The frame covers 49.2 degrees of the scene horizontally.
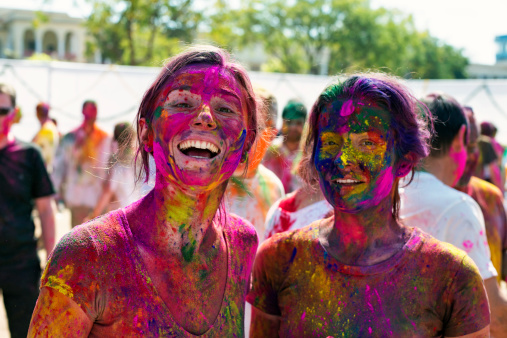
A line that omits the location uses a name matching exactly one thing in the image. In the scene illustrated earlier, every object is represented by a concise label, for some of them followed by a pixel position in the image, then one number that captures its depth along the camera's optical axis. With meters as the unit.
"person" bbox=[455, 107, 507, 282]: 3.38
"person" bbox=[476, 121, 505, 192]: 5.68
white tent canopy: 9.10
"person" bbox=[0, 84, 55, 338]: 3.47
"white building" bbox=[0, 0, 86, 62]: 54.81
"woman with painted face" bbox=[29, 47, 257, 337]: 1.44
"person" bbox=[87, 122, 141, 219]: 4.66
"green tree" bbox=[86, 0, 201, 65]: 22.17
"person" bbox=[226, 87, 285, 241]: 2.96
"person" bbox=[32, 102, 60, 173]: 7.53
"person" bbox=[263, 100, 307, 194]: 4.20
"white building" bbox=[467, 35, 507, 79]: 57.78
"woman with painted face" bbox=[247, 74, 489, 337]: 1.68
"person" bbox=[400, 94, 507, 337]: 2.35
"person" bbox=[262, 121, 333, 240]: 2.51
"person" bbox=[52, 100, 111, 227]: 5.89
